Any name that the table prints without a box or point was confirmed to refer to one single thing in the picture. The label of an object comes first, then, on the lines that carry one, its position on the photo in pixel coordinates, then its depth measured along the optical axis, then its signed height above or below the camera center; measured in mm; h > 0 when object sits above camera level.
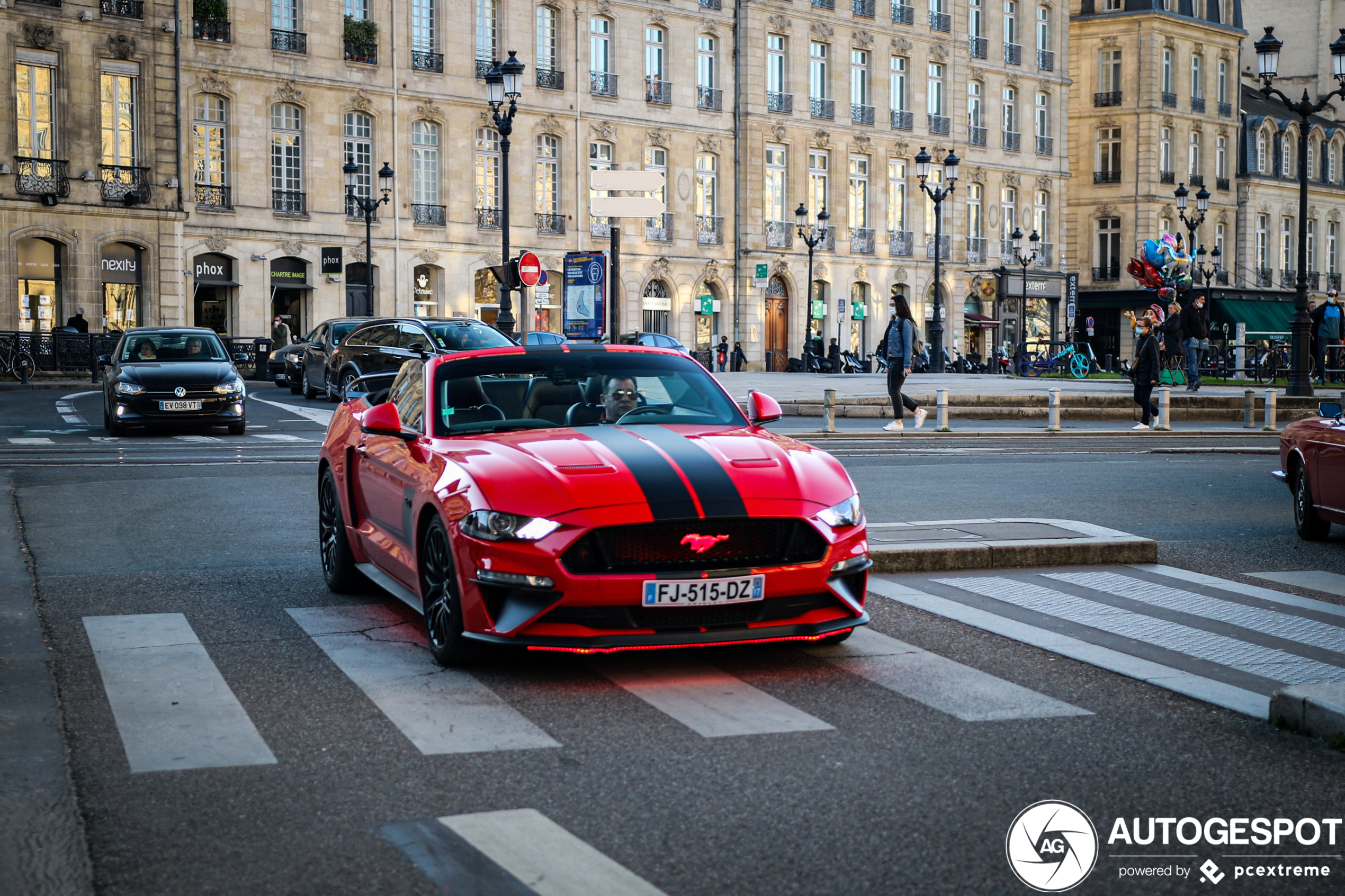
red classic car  10680 -689
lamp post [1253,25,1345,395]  29375 +1916
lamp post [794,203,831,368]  56750 +5561
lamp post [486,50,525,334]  29484 +5352
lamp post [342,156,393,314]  44500 +5165
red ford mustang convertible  6113 -617
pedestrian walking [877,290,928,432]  23391 +336
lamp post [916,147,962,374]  45094 +4410
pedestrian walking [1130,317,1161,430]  24312 +82
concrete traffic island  9328 -1053
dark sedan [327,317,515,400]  28578 +640
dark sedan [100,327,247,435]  21875 -125
